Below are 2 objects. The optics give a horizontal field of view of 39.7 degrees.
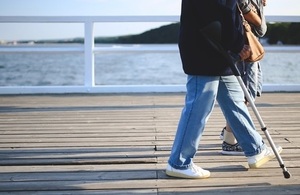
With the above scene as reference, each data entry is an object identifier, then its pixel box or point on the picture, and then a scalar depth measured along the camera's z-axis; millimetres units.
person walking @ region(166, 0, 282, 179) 2379
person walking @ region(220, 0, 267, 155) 2697
